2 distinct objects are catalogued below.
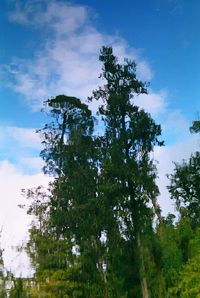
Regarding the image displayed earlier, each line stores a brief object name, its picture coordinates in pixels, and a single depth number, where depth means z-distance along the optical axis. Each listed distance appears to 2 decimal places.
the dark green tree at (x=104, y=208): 18.67
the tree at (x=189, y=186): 24.09
